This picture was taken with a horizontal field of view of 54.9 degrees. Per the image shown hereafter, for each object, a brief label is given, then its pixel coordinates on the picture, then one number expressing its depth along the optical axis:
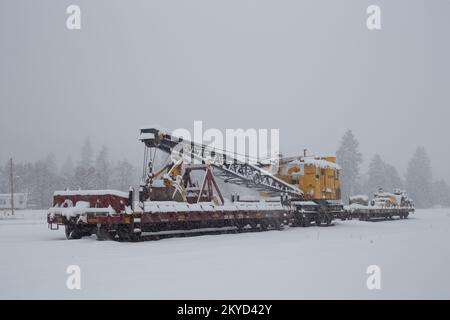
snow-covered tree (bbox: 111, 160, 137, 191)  74.50
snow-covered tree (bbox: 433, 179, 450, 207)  92.96
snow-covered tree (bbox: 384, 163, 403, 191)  77.82
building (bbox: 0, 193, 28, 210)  72.88
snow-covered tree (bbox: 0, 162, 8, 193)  91.87
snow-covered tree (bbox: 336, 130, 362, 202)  62.09
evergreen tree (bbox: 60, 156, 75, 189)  72.57
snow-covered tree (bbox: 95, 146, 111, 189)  63.44
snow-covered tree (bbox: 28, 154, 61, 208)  74.62
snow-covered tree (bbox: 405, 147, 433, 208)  78.37
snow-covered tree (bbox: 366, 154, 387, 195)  72.81
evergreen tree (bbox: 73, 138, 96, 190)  60.94
